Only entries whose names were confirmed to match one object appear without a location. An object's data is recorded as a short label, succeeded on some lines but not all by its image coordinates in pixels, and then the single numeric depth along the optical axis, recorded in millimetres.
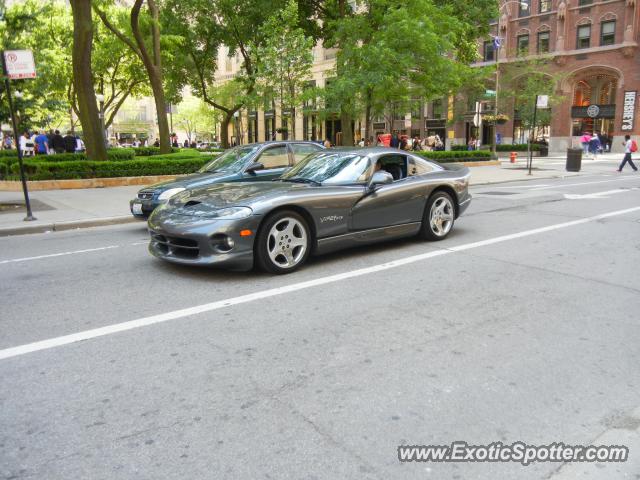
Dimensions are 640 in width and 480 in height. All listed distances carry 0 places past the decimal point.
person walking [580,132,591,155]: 40812
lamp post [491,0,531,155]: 30003
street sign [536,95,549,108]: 21281
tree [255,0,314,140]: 22891
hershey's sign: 44781
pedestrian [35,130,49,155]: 25867
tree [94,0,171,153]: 22000
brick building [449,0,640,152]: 44969
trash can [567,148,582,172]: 24781
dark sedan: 9125
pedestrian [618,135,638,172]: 24656
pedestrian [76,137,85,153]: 29859
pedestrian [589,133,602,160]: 39875
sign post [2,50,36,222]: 9875
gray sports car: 5613
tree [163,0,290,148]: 28891
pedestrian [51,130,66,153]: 25969
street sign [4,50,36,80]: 9875
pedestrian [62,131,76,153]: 25939
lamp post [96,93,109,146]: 33181
